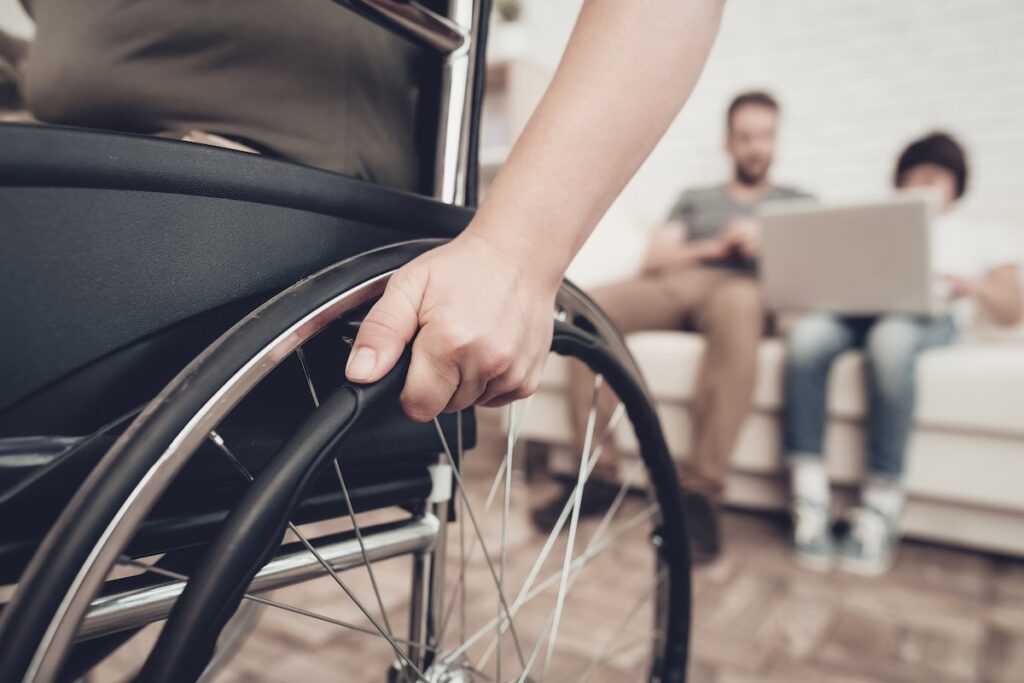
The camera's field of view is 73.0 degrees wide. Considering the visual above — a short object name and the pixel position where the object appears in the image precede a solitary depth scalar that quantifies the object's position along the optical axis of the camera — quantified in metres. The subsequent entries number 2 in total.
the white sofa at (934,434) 1.46
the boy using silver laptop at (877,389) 1.50
